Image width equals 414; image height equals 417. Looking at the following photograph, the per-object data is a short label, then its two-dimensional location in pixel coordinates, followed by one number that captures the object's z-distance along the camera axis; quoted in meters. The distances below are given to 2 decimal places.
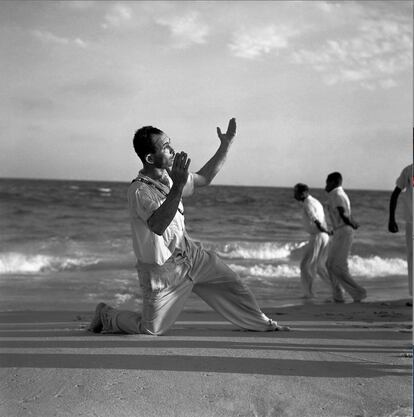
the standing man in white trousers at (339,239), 7.67
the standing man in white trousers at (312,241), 8.14
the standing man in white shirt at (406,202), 6.51
